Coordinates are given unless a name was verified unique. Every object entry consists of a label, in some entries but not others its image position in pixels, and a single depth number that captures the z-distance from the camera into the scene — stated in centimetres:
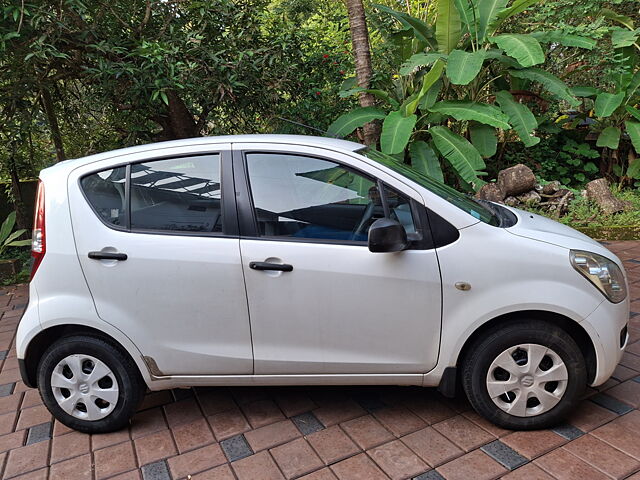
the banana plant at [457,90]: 559
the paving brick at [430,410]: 268
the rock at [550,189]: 696
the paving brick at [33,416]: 286
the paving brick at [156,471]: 233
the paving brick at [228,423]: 265
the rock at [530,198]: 677
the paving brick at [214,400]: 289
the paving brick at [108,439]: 259
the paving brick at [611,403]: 265
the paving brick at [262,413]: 274
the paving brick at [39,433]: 268
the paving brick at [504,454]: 227
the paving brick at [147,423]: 269
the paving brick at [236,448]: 245
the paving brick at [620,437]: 232
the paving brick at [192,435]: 256
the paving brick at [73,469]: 236
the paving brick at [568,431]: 245
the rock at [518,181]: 680
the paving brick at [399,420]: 259
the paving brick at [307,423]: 263
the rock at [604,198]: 659
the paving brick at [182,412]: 280
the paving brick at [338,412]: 271
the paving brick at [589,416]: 253
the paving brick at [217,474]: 230
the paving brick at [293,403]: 283
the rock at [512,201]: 678
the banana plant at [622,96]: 689
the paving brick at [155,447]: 247
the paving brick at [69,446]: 252
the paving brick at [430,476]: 221
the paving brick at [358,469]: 225
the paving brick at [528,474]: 218
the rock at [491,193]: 691
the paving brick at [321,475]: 226
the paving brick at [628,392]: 273
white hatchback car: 236
